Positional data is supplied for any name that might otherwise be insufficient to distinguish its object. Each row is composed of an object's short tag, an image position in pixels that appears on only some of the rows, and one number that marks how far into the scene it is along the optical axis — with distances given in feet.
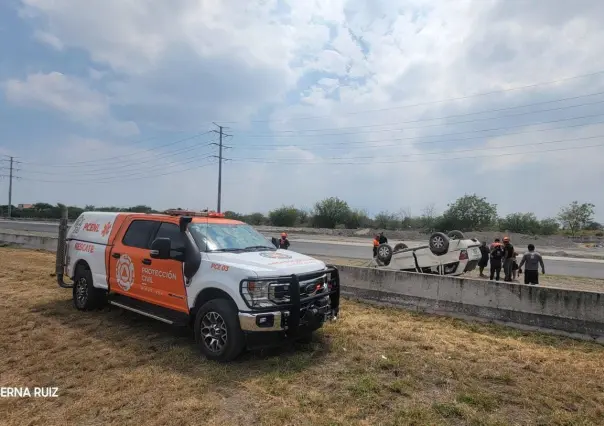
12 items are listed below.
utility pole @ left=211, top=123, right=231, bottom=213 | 171.36
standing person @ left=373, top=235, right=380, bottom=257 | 57.93
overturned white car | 40.16
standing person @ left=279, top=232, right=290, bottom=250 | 57.06
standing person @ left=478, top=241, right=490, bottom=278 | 49.60
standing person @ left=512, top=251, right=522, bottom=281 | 43.47
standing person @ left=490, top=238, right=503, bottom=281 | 43.42
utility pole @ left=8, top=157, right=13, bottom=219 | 247.33
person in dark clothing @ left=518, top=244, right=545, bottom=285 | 36.83
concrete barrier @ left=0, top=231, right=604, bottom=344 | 22.36
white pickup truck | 17.17
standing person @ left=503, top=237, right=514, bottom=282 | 42.86
